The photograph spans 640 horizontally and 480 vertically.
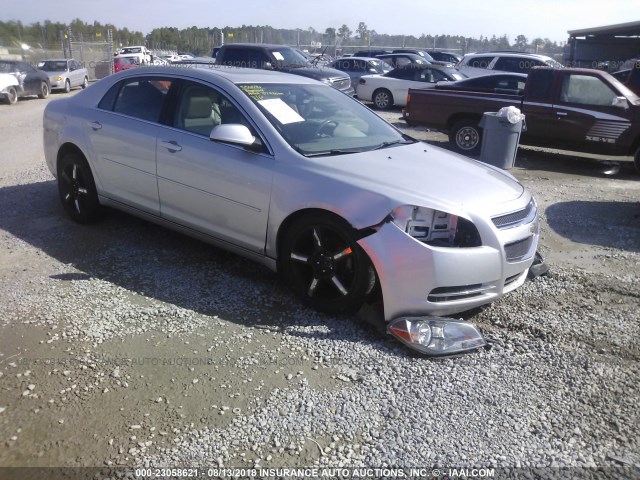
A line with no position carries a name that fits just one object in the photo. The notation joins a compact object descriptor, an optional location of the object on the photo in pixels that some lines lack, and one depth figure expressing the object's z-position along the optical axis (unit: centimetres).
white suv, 1747
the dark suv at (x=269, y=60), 1580
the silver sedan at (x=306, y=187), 367
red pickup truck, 944
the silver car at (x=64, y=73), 2328
